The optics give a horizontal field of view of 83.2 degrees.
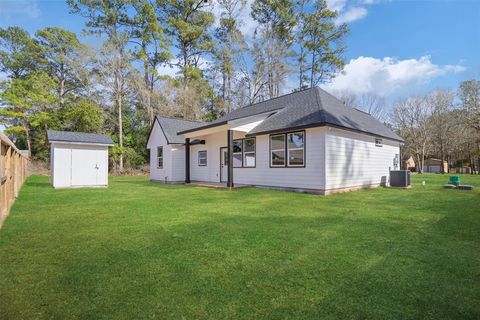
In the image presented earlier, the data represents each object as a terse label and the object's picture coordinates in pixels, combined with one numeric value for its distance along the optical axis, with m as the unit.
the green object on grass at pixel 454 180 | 12.02
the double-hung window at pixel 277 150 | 11.06
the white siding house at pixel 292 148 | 10.02
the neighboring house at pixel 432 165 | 42.69
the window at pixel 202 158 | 15.65
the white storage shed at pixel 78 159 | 12.05
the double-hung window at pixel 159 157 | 16.94
